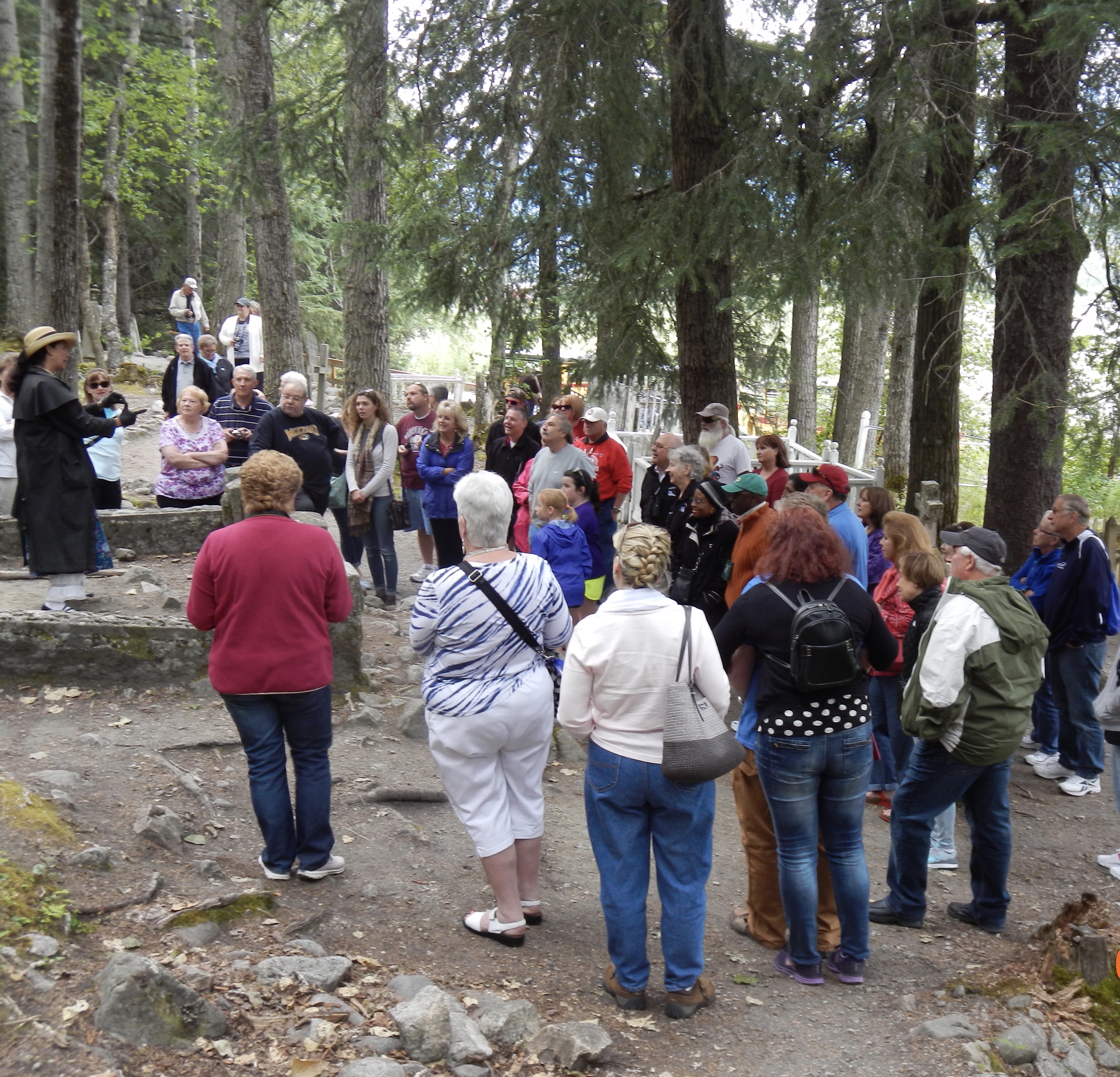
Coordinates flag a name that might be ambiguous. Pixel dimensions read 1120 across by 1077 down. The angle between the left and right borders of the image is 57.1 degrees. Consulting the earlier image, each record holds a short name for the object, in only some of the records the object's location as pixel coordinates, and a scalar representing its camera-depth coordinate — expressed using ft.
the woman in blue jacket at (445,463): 27.99
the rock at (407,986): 12.07
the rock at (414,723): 21.35
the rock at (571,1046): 11.19
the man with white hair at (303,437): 25.54
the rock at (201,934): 12.36
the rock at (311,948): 12.60
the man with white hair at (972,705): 14.28
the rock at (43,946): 10.98
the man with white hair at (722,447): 27.68
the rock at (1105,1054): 13.01
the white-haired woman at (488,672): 13.09
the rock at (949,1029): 12.45
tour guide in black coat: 20.90
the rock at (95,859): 13.29
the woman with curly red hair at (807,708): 13.05
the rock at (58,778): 15.85
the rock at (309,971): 11.67
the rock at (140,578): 25.73
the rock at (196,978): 11.04
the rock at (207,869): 14.16
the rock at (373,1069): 9.98
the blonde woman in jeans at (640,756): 12.16
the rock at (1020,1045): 12.23
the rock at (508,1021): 11.55
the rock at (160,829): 14.74
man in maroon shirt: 29.40
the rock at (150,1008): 9.98
